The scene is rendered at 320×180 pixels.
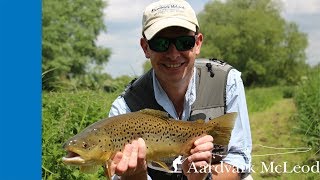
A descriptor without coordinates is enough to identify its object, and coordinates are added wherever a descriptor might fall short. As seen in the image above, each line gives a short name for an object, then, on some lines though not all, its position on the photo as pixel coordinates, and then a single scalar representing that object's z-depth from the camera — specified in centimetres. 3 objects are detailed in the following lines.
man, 186
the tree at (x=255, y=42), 3074
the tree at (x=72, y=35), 2192
